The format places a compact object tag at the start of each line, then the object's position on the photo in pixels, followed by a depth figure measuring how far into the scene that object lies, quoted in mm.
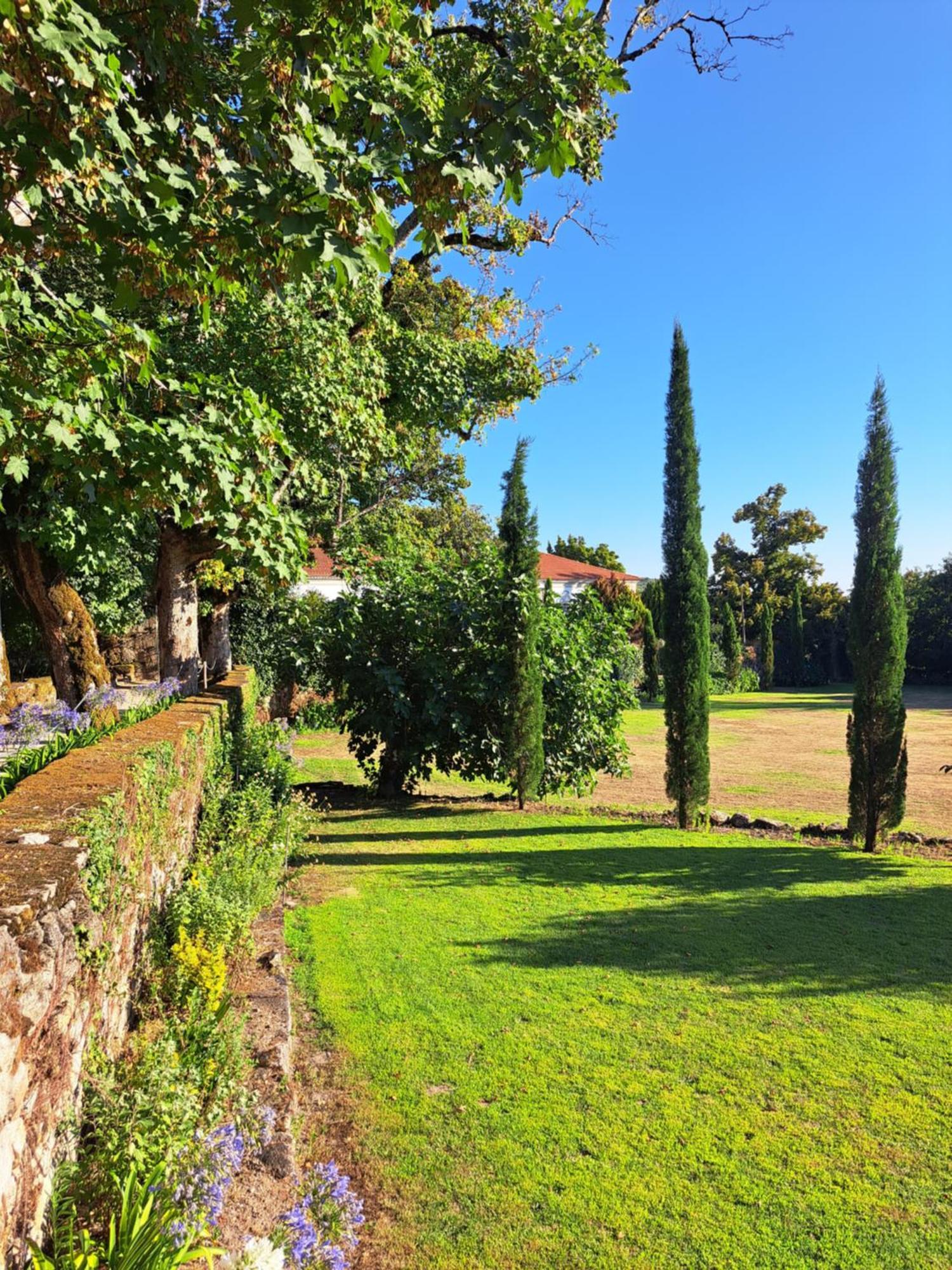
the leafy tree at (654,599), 35941
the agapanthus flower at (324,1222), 2137
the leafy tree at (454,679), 11133
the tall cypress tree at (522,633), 10727
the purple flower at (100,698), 5629
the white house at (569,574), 43531
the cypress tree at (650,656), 33406
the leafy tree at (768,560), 49062
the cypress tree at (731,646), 39156
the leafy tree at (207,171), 2742
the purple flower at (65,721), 4520
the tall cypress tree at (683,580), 10617
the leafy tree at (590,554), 53938
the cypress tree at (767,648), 42750
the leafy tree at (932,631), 41438
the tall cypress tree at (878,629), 9703
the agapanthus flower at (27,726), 4059
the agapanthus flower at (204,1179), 2023
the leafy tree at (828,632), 45812
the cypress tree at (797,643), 44094
